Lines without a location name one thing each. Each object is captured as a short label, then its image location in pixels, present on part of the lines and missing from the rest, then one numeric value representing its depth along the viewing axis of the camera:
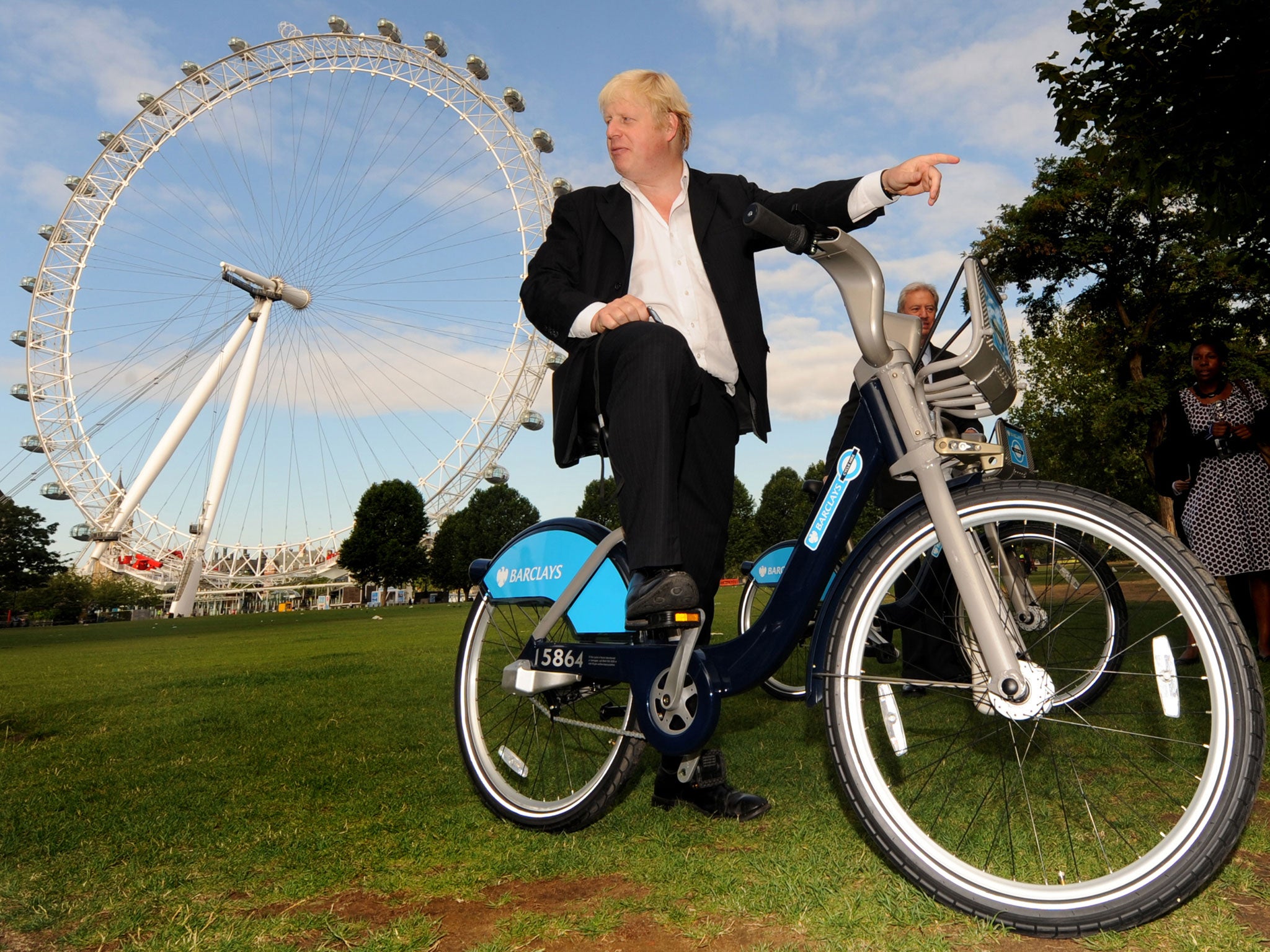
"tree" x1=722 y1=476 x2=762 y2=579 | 59.16
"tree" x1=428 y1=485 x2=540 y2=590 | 63.62
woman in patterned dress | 5.30
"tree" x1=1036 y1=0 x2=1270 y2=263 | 4.89
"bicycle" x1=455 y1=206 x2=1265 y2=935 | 1.54
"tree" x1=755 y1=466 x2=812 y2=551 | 64.69
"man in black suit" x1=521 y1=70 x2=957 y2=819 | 2.14
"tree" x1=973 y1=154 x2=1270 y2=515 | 17.23
